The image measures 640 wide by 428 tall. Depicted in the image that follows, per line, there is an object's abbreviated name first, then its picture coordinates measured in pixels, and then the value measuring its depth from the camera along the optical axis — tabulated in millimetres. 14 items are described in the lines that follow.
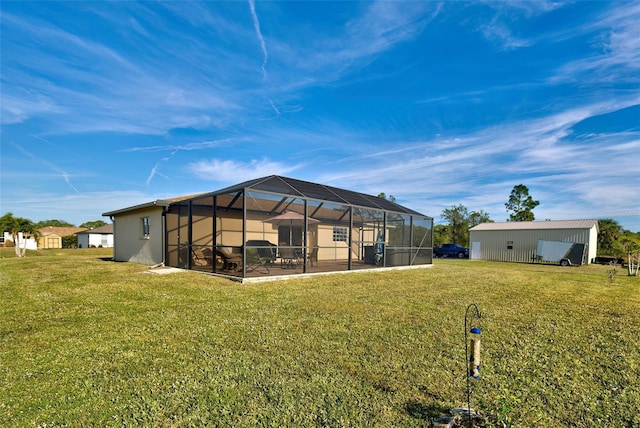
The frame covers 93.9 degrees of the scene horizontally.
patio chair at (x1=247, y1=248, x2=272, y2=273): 9133
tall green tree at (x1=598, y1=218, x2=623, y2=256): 26344
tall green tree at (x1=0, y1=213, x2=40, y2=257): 32406
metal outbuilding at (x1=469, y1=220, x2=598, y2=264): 22297
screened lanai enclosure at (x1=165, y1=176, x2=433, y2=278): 9781
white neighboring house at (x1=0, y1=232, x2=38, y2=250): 30750
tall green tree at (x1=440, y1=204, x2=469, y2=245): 36888
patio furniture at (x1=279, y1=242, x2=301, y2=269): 10447
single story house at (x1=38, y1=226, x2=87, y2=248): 42594
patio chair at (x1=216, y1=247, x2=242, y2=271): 9464
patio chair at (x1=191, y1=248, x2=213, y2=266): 10586
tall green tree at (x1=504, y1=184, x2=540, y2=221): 39344
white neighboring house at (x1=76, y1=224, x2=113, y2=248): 40500
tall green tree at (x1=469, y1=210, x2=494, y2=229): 38188
